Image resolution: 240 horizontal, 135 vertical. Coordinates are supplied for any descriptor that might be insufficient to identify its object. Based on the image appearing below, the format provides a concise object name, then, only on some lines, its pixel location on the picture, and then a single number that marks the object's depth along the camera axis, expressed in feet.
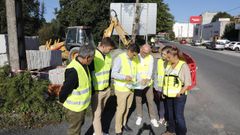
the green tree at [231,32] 143.43
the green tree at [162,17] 99.97
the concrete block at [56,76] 17.39
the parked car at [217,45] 103.47
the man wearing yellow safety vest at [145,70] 12.38
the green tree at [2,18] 80.33
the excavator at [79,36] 37.51
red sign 305.42
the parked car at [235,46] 100.57
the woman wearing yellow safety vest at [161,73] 10.85
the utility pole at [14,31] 14.58
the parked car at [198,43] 151.90
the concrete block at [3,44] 20.14
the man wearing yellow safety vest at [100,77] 10.18
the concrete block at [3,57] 19.70
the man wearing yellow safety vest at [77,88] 8.40
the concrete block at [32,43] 30.77
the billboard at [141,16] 48.67
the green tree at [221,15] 243.94
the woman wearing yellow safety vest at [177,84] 10.38
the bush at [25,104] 12.27
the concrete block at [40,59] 23.73
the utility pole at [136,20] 44.91
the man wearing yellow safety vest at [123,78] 11.07
